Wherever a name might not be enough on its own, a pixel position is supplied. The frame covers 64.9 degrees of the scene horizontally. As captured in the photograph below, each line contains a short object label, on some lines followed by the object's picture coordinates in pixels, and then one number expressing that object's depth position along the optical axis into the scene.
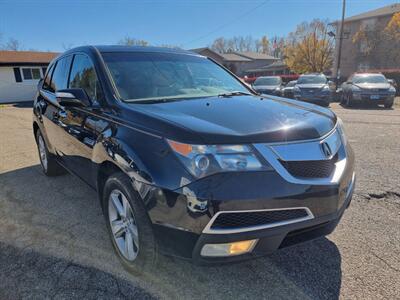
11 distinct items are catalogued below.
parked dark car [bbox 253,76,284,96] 15.07
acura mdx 1.87
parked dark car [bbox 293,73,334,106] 14.09
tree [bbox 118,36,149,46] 51.91
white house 23.78
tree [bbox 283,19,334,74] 43.84
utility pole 28.00
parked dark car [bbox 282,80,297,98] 16.17
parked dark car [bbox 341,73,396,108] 13.20
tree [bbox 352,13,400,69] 31.66
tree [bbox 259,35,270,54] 90.44
